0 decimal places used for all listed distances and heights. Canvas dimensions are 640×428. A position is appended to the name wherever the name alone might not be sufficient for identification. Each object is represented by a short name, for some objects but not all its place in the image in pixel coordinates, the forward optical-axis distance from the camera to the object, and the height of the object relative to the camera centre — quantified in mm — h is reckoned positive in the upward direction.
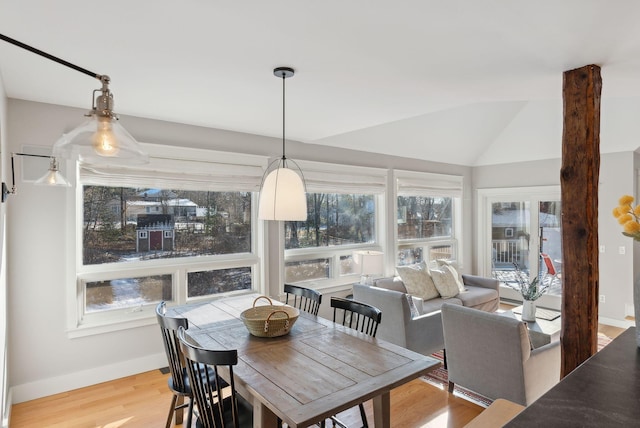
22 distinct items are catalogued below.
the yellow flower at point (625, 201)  1155 +45
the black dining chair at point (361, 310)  2297 -600
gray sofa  3391 -971
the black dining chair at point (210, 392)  1534 -766
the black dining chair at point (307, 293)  2896 -602
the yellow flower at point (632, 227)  1122 -35
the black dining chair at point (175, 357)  2008 -789
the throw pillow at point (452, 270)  4780 -676
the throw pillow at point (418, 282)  4434 -775
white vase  3871 -992
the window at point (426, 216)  5617 +32
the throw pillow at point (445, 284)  4535 -810
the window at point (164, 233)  3277 -121
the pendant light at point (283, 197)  2369 +145
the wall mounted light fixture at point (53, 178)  2381 +284
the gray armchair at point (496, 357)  2492 -999
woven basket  2127 -600
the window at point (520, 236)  5750 -318
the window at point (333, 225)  4547 -80
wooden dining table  1463 -697
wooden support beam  2051 +29
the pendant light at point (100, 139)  1202 +274
